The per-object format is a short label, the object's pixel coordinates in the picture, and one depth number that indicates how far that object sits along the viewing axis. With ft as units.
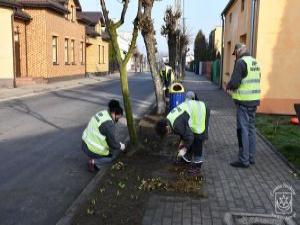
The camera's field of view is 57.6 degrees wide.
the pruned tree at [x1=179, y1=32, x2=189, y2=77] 76.74
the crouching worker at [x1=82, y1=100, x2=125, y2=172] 13.83
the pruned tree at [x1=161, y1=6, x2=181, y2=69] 47.50
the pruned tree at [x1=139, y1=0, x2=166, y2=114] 24.43
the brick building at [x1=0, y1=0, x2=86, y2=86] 56.40
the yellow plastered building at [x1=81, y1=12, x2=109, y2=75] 90.70
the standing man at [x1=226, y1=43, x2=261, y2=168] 13.99
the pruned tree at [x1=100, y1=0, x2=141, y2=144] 15.36
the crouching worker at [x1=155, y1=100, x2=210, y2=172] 12.55
